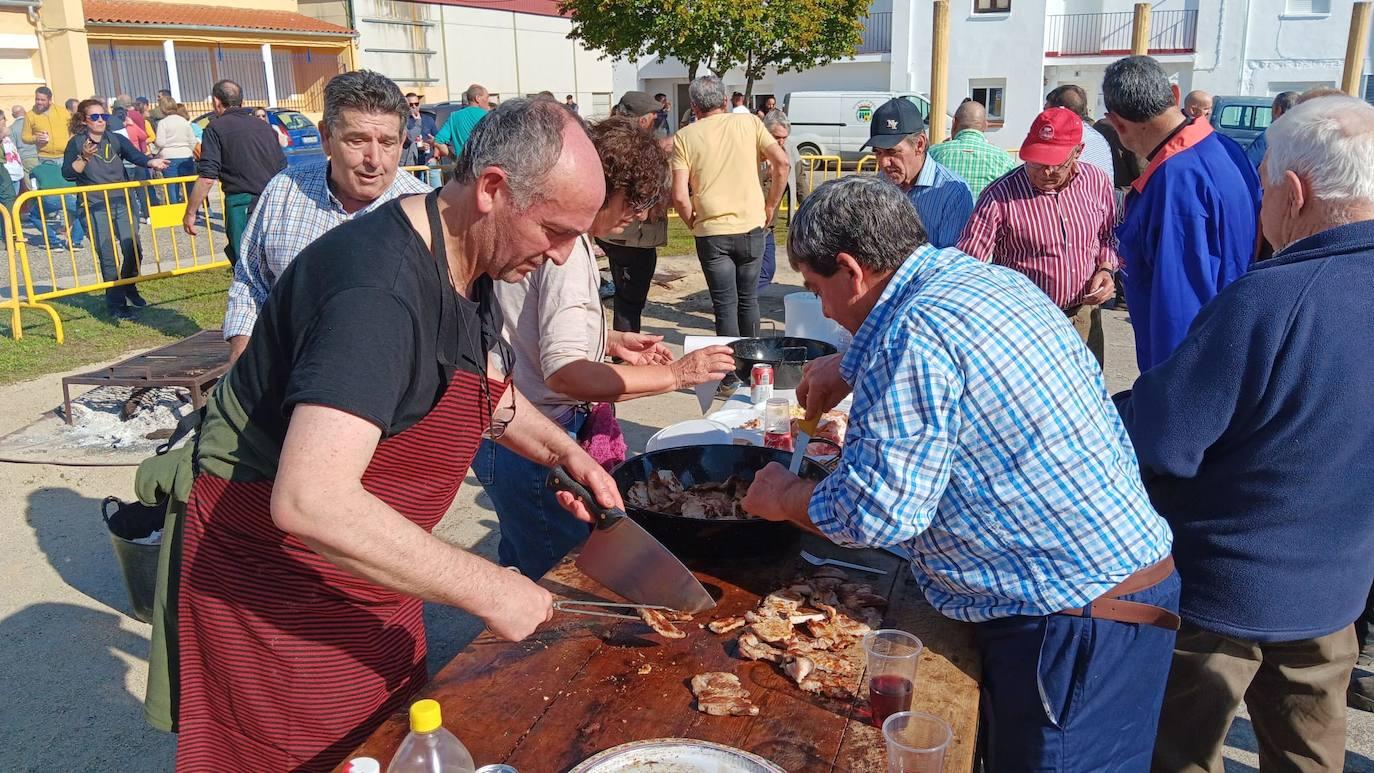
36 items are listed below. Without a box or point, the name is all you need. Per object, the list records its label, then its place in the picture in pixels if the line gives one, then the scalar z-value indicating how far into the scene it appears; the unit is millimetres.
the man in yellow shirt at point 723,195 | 7250
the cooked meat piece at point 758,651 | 2098
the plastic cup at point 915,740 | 1697
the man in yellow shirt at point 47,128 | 17859
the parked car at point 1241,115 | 15113
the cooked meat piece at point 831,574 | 2488
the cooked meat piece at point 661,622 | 2197
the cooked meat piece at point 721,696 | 1912
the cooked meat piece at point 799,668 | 2018
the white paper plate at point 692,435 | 3738
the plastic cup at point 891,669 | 1895
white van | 23969
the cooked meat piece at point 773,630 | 2160
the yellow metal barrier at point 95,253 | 8891
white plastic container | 5691
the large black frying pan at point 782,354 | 4145
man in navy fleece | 2173
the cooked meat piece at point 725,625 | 2213
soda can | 4004
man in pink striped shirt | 4836
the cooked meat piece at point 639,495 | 2759
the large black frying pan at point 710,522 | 2494
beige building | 25703
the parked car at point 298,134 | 19734
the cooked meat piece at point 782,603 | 2281
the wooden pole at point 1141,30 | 13281
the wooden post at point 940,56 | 11266
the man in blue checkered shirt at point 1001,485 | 1882
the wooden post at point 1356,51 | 14203
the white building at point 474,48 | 35531
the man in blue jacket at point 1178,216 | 4012
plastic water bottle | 1628
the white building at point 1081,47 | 28156
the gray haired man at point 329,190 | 3760
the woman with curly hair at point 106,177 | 9633
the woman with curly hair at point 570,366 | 2914
